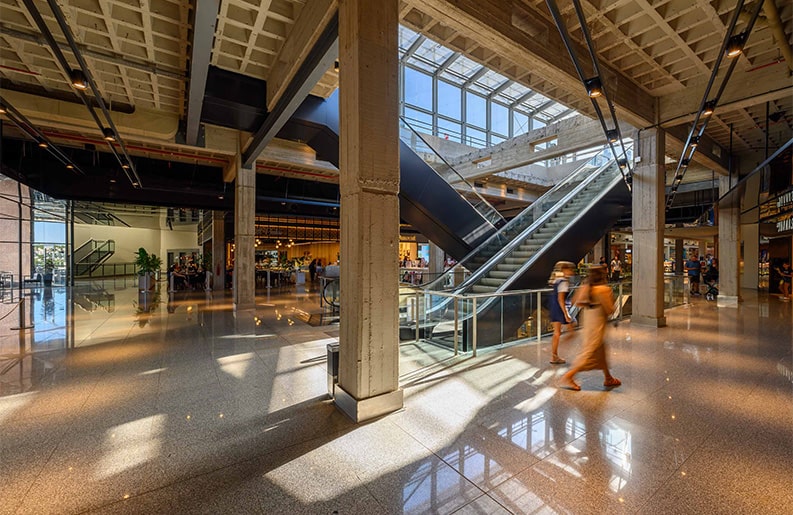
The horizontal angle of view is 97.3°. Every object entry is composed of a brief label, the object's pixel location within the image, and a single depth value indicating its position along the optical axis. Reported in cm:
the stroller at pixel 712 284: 1280
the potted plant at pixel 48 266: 1877
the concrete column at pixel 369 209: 324
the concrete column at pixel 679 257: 2592
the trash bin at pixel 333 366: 374
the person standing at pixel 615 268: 1549
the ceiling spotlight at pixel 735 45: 367
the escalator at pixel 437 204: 927
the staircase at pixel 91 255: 2448
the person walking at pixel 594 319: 388
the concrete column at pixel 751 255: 1574
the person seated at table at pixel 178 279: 1662
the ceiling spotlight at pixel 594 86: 424
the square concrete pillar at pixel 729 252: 1187
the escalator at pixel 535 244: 603
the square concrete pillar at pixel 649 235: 759
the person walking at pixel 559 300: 493
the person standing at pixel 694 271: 1461
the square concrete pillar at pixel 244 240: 1011
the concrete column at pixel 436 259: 2130
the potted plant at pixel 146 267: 1455
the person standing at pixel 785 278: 1311
